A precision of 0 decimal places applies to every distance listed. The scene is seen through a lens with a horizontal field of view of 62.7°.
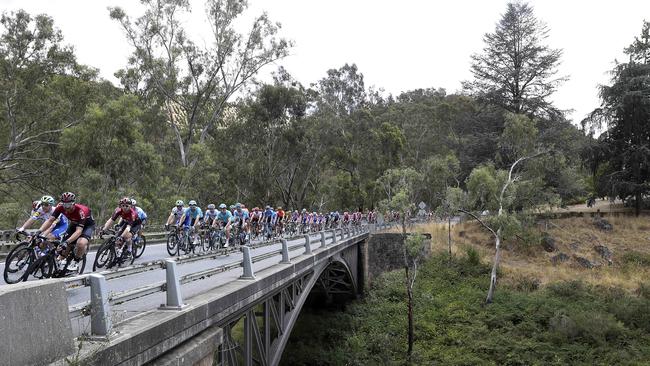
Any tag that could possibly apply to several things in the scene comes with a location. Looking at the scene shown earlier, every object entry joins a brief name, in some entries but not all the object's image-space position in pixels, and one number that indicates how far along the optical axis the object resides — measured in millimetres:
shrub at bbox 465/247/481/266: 35906
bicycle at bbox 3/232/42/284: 8188
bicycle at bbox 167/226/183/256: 15203
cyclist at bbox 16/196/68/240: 8288
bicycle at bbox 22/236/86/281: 7480
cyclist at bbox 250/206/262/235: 23203
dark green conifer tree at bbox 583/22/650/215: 42156
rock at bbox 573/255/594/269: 36094
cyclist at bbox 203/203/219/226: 17478
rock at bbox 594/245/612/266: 37206
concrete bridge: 3646
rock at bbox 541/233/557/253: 38875
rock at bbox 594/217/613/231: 42153
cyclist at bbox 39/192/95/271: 8008
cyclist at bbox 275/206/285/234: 26238
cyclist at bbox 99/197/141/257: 11125
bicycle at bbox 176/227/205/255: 15430
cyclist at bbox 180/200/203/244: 15281
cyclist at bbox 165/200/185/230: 15391
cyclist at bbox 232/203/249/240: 19641
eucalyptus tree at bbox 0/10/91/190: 25844
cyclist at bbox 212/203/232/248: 17688
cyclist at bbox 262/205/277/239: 24109
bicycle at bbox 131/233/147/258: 12345
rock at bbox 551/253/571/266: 37062
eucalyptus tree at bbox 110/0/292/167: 39125
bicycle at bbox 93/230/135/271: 11055
